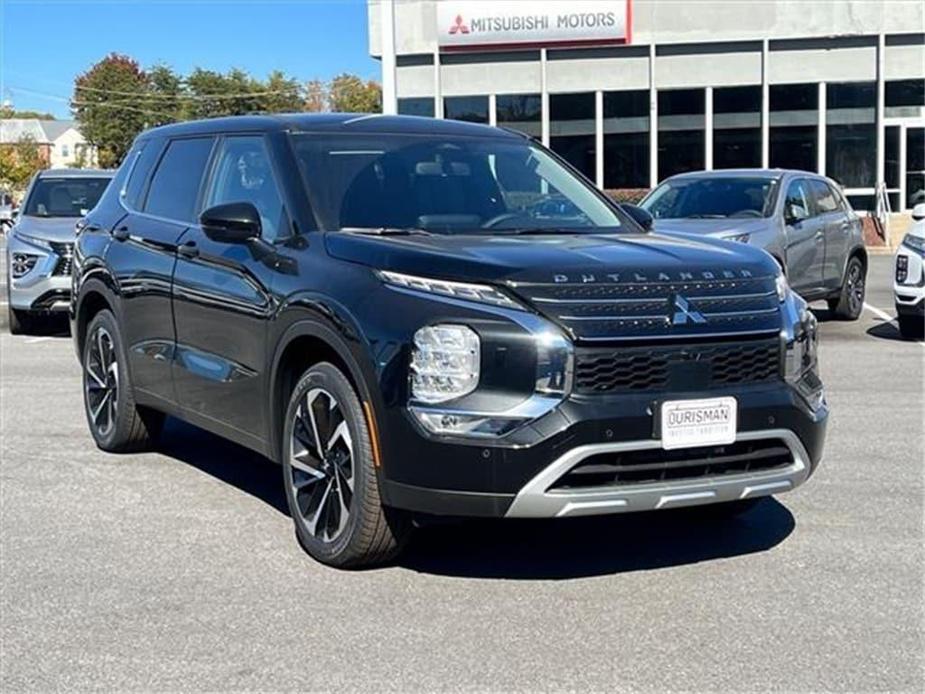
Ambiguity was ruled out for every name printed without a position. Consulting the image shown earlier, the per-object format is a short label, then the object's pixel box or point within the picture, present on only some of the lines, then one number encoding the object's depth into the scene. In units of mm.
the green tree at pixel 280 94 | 75375
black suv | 4477
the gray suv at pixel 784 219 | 12367
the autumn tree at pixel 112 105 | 77688
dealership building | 28172
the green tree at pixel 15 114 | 121000
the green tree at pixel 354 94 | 75938
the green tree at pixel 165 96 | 78312
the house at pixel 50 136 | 111900
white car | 11602
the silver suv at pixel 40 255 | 12859
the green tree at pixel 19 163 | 80900
